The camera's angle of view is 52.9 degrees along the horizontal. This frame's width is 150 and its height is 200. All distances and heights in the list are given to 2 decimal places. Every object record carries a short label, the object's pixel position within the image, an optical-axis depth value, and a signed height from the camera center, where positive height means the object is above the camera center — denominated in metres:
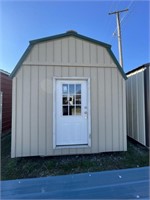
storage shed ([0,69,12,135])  6.57 +0.04
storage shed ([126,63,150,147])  4.30 -0.05
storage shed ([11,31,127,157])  3.69 +0.09
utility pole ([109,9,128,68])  8.93 +4.13
